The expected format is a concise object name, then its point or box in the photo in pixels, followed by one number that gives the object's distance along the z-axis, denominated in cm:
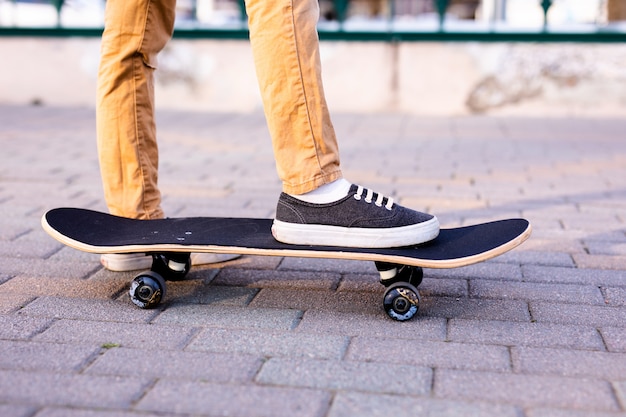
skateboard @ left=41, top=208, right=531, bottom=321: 216
